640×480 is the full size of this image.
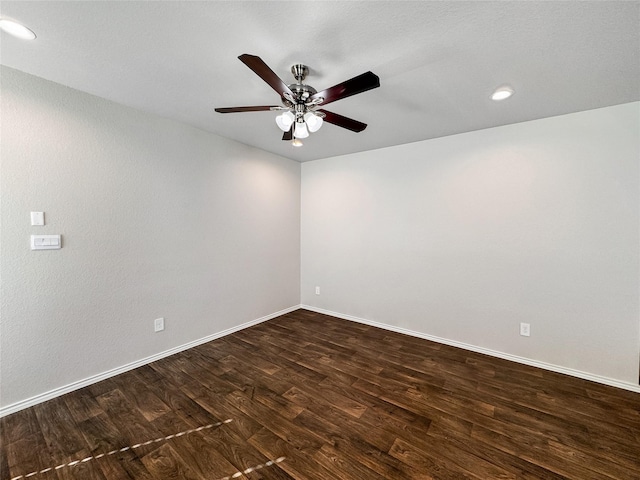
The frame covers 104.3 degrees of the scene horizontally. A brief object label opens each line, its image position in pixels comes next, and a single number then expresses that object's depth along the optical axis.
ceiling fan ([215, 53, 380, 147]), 1.36
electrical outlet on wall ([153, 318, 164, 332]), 2.59
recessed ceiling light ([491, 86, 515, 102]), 1.94
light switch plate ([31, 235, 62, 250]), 1.91
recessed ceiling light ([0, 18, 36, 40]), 1.35
